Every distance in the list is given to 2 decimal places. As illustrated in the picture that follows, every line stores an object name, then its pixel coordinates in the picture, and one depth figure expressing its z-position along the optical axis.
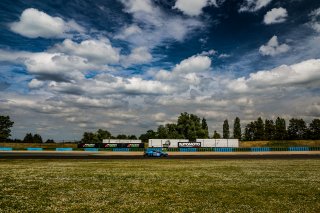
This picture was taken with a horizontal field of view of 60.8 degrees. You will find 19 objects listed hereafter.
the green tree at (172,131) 143.73
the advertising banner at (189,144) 105.81
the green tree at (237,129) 195.62
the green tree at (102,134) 187.43
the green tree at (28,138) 186.77
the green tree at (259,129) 186.88
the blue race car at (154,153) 58.62
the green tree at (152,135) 183.32
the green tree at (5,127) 155.93
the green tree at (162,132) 154.27
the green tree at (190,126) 142.75
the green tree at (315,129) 177.12
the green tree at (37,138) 187.80
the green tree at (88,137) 183.04
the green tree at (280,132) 184.50
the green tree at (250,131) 191.81
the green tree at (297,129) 184.50
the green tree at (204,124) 191.70
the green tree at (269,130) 185.88
